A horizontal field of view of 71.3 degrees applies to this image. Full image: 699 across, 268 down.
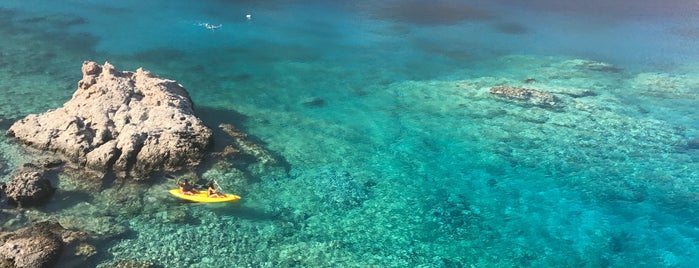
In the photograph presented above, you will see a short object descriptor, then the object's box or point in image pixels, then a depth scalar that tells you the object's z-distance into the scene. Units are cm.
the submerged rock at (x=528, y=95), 2888
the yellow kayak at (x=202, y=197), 1750
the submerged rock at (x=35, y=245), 1375
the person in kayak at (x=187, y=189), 1761
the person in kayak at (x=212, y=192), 1767
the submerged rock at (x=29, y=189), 1638
